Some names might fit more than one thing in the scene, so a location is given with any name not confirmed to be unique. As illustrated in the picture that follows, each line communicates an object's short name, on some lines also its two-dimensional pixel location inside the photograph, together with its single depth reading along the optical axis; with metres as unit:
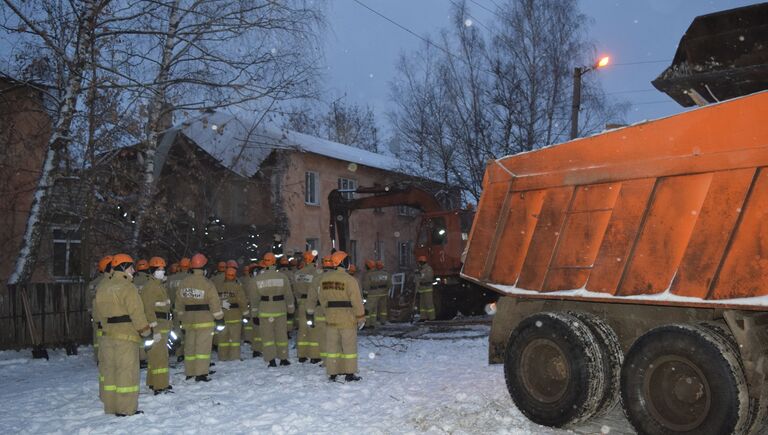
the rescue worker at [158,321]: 8.52
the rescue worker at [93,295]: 8.40
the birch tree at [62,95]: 11.90
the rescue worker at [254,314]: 11.23
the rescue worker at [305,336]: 10.84
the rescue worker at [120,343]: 7.09
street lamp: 17.22
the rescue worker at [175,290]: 11.12
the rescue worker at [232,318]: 11.38
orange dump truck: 5.01
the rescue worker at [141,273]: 11.23
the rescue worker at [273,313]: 10.69
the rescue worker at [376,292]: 16.38
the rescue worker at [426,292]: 17.38
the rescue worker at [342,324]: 8.98
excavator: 17.67
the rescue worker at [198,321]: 9.20
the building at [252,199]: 14.92
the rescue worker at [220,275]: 12.09
